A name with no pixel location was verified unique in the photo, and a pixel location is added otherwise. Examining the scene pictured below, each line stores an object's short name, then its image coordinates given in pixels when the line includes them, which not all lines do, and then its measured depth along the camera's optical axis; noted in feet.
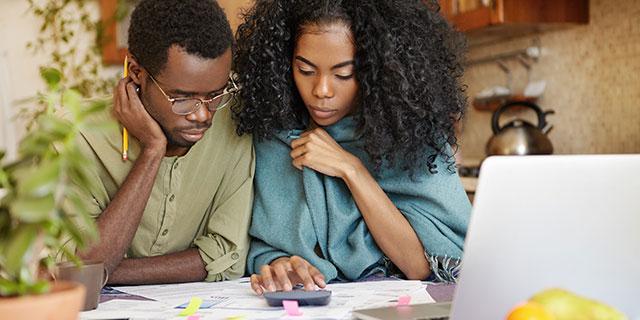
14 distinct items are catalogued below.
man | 4.33
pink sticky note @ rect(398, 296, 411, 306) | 3.46
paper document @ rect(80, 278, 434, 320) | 3.28
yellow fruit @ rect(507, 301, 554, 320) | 2.33
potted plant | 2.01
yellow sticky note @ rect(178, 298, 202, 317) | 3.29
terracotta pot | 2.06
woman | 4.47
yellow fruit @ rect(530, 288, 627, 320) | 2.50
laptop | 2.37
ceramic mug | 3.39
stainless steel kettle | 8.88
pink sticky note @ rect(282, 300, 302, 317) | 3.24
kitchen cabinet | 9.00
